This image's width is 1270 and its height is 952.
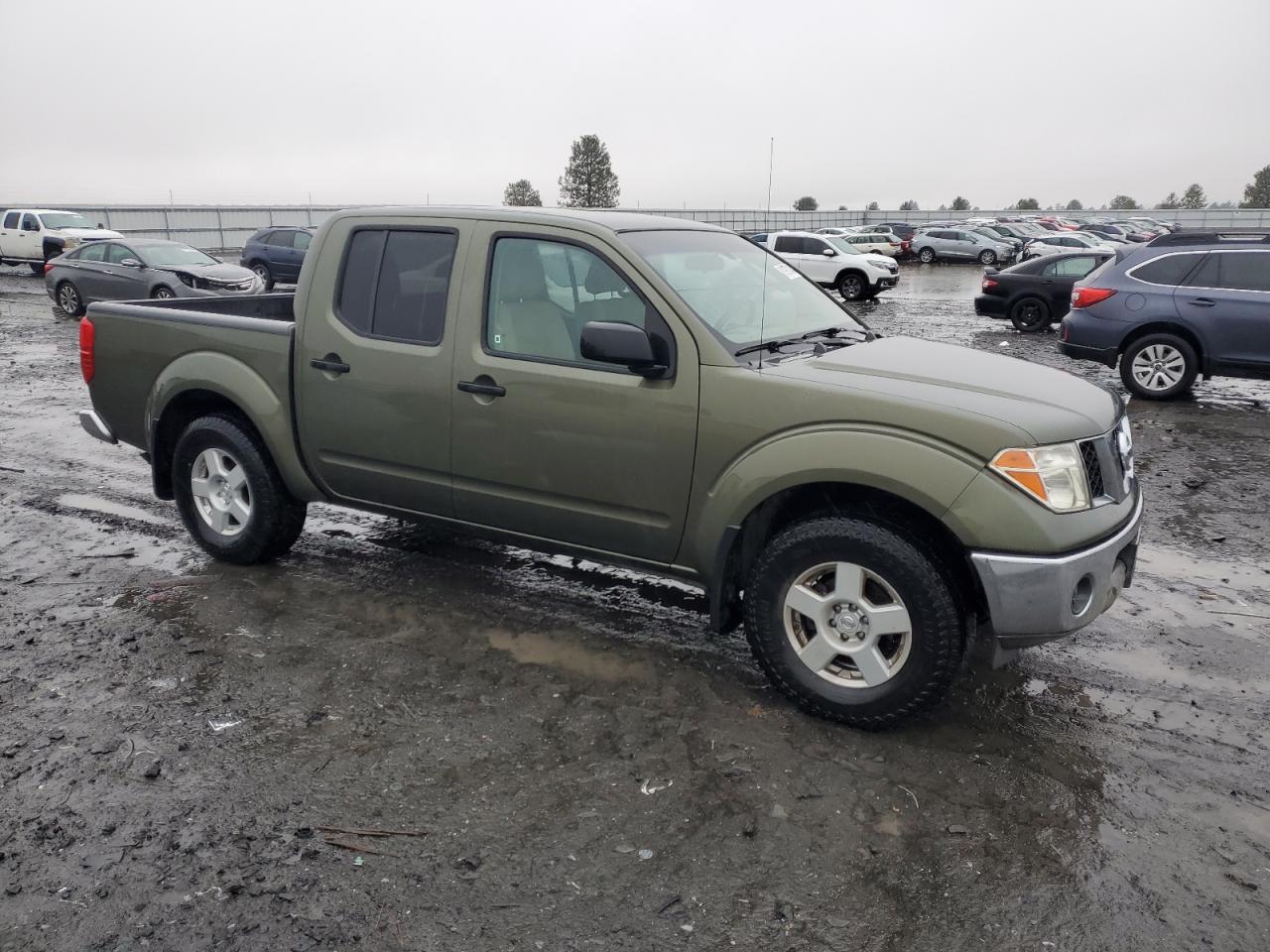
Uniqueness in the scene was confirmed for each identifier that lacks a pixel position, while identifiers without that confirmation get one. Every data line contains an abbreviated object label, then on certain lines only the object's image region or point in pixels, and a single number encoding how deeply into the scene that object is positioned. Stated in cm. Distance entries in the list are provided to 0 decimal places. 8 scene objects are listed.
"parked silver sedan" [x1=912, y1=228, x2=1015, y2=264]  4063
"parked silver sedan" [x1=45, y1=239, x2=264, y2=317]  1788
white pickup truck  2822
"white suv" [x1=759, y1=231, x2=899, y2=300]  2478
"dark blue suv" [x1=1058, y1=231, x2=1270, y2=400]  1056
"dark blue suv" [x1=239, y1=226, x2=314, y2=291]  2589
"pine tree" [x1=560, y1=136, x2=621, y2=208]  9606
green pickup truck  366
